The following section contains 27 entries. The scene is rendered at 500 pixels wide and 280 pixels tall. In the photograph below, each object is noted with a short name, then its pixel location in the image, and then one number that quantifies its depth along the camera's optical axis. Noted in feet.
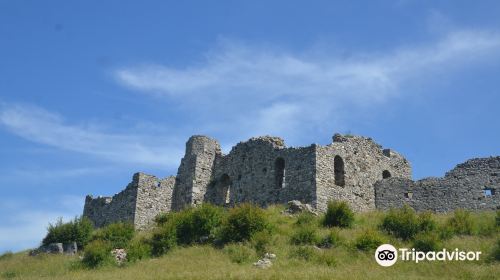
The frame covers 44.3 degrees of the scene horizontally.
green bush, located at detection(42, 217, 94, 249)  108.06
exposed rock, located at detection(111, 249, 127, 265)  91.06
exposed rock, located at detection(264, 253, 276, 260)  81.64
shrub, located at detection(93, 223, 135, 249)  99.29
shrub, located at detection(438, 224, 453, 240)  85.87
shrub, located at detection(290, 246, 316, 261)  80.89
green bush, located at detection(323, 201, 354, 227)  95.63
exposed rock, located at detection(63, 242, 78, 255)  104.47
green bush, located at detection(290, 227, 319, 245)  87.51
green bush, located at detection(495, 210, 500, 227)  89.65
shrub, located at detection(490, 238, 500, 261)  74.43
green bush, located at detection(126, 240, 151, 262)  90.48
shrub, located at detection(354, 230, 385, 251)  82.74
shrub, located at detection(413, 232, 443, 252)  80.38
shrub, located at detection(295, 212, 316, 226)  96.73
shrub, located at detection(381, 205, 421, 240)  88.63
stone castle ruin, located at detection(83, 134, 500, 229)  111.75
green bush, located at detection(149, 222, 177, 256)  93.30
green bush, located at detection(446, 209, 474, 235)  88.29
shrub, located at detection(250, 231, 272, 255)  85.83
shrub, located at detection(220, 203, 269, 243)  91.40
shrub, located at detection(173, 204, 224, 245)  96.32
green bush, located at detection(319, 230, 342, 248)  86.19
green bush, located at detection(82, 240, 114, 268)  90.47
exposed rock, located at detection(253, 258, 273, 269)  77.56
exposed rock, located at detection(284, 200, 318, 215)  104.45
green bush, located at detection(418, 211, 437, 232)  89.10
